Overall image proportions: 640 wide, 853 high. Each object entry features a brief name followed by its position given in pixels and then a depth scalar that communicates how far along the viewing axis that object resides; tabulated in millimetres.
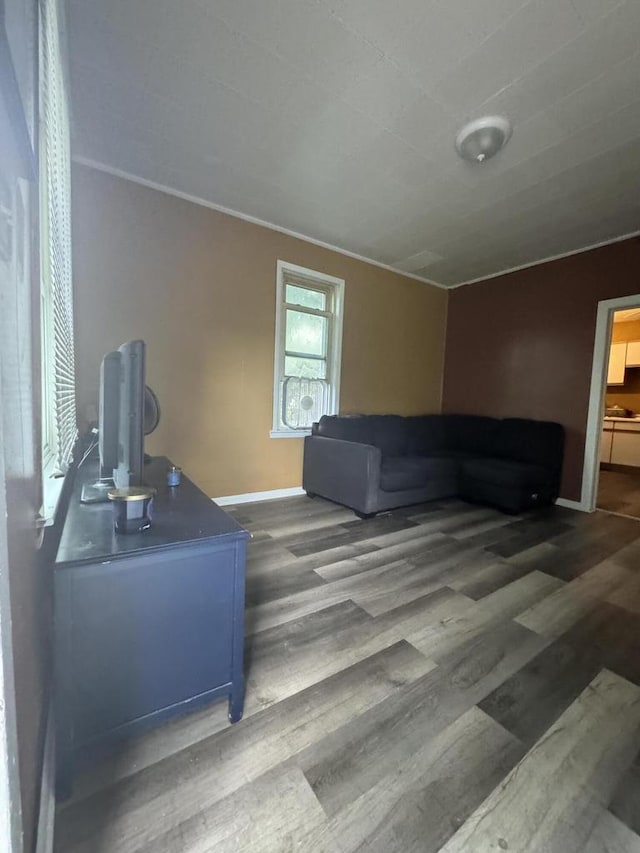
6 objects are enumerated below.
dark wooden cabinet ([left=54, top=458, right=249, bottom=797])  864
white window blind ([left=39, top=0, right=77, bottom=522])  1046
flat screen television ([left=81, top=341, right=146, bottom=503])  1070
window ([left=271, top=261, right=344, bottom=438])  3525
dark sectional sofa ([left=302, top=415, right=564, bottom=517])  3057
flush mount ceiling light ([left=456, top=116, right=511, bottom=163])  2004
